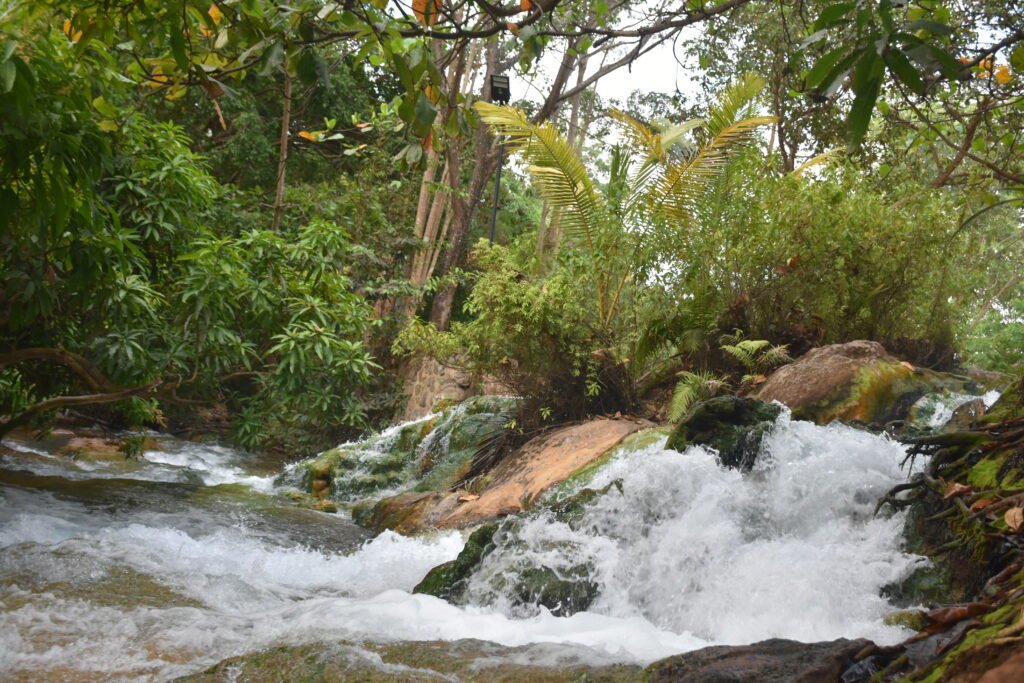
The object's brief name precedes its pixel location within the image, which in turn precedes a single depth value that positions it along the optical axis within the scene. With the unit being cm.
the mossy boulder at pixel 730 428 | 678
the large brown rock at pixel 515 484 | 793
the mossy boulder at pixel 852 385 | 843
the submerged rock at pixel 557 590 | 551
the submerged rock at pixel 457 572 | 573
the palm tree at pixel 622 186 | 924
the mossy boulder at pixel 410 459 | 1055
